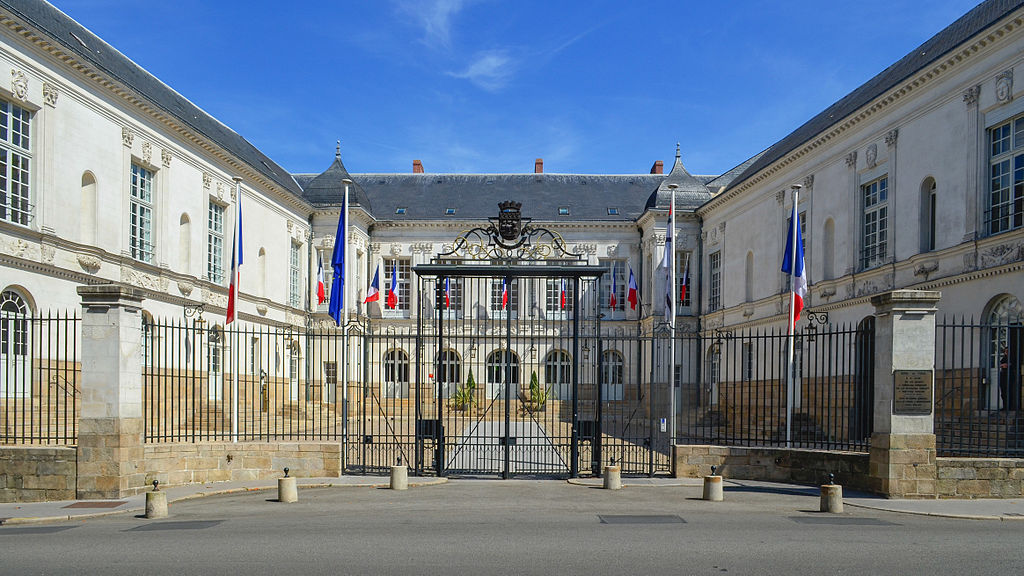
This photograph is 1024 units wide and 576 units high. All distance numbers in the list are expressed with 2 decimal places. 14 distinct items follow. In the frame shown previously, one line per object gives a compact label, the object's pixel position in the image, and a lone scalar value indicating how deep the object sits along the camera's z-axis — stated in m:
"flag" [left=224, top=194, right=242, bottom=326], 20.78
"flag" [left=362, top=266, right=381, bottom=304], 32.25
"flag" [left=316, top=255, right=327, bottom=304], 34.22
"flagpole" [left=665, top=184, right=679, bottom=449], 18.09
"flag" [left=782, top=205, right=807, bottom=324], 20.20
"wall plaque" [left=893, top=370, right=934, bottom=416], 12.30
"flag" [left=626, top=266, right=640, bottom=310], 31.62
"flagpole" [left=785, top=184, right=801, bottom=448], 18.46
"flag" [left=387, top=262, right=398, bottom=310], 35.26
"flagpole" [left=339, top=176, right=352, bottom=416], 13.54
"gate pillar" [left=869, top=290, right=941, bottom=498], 12.25
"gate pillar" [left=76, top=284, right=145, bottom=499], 12.24
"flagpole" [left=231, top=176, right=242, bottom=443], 20.86
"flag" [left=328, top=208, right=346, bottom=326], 22.56
